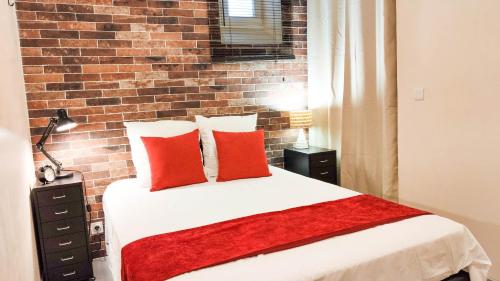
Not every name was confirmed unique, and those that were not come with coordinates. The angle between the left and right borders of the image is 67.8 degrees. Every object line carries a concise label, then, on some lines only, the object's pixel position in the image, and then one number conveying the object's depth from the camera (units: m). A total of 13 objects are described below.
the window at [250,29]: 3.44
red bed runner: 1.53
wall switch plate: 2.67
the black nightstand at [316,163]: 3.41
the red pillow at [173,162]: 2.70
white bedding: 1.46
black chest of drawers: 2.50
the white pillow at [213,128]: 3.08
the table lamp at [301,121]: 3.59
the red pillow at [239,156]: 2.88
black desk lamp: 2.67
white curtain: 2.98
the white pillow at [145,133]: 2.82
